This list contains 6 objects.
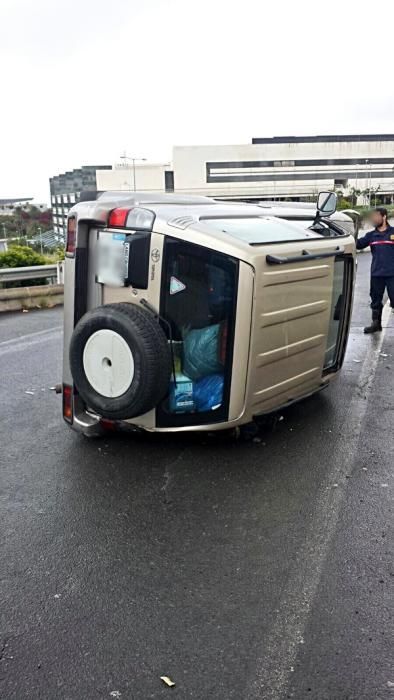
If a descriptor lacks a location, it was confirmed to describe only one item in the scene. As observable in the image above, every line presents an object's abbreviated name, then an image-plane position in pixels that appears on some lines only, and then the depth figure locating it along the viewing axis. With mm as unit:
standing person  8789
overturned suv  3984
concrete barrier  11680
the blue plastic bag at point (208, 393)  4223
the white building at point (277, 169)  113625
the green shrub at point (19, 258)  15172
